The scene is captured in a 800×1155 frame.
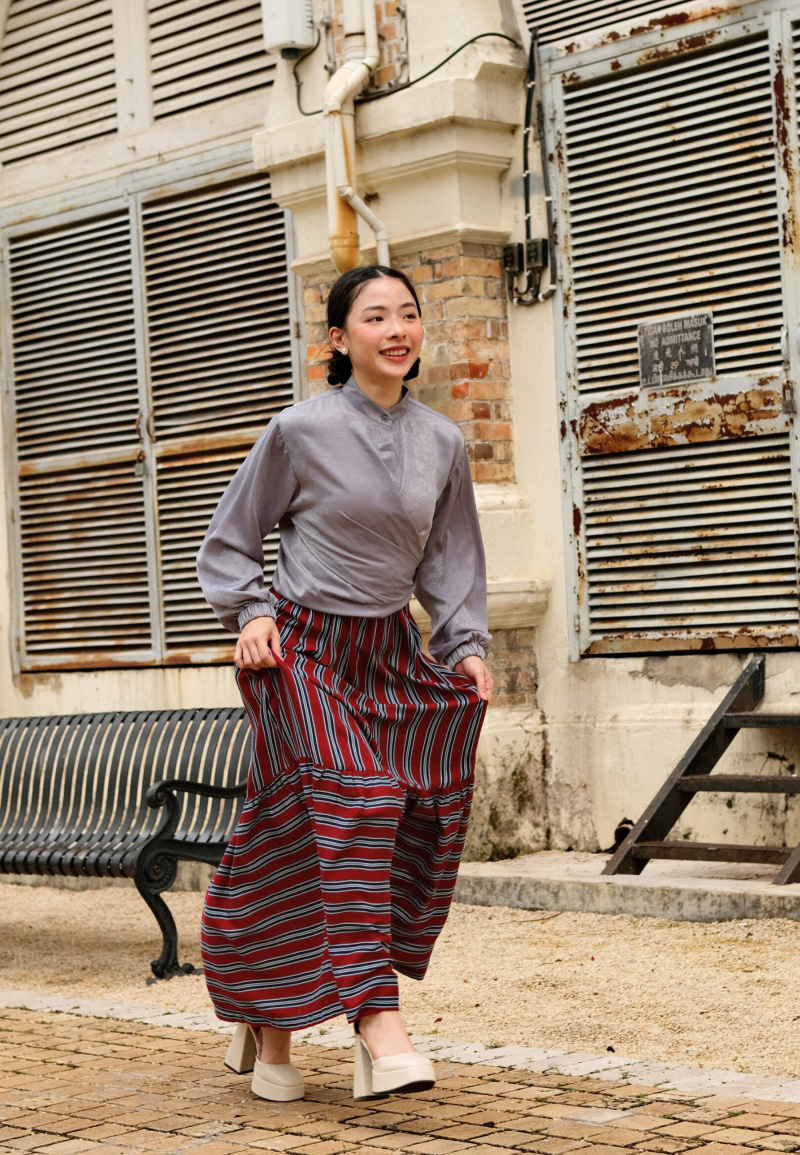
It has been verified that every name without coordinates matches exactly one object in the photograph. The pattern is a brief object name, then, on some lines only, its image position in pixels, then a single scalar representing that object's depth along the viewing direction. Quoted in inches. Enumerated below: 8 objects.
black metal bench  243.4
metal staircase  241.8
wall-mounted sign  269.4
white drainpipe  289.6
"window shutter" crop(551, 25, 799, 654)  263.1
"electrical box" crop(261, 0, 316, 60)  299.1
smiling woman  150.4
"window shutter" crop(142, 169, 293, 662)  329.4
